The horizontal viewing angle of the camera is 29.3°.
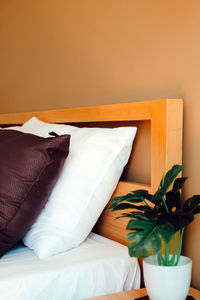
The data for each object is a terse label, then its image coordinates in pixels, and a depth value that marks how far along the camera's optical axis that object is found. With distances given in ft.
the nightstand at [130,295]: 3.47
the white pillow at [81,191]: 4.27
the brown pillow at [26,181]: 3.94
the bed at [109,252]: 3.61
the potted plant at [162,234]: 2.82
